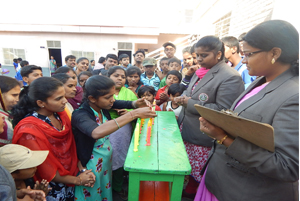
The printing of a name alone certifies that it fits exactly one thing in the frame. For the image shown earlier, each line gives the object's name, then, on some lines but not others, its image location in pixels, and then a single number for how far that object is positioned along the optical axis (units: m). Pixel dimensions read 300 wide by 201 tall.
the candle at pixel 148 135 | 1.91
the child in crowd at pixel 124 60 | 6.26
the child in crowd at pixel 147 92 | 3.40
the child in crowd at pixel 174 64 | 4.38
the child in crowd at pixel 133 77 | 3.73
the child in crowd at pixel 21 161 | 1.22
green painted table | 1.46
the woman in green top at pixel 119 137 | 2.59
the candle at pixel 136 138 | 1.81
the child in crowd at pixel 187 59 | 4.55
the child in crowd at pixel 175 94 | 3.18
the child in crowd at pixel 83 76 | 3.68
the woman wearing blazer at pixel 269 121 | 0.96
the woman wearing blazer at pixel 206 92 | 1.94
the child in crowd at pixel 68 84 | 2.51
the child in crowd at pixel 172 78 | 3.69
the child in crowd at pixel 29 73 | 3.38
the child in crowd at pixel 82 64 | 5.30
